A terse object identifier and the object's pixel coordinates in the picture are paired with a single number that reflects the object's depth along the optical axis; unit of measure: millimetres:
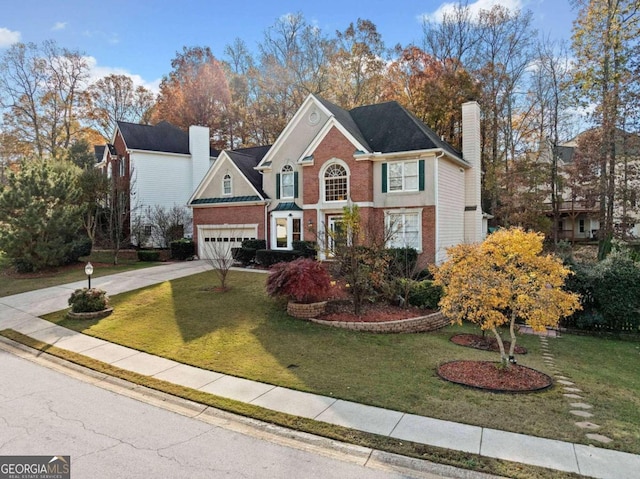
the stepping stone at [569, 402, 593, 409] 6105
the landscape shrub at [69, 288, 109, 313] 11843
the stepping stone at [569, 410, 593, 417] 5801
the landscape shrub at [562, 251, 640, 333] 11742
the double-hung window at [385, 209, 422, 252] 18808
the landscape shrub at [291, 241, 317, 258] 19895
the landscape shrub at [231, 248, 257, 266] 21641
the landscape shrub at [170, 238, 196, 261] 24562
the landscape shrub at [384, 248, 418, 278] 14750
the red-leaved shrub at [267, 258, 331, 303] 11391
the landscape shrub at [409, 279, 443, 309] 12602
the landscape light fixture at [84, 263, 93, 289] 11567
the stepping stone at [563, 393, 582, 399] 6535
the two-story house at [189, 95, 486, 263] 18797
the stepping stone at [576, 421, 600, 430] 5402
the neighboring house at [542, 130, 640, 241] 21422
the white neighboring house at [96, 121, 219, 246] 29016
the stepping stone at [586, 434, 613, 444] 5022
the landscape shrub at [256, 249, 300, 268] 19984
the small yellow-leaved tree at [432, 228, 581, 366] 7062
